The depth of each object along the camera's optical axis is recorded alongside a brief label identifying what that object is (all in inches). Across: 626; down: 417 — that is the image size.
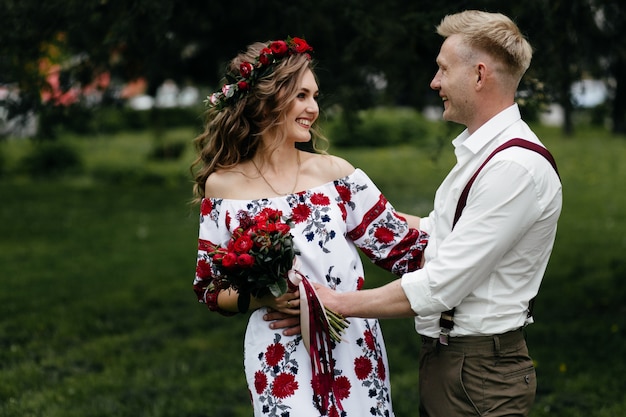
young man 109.4
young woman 129.4
